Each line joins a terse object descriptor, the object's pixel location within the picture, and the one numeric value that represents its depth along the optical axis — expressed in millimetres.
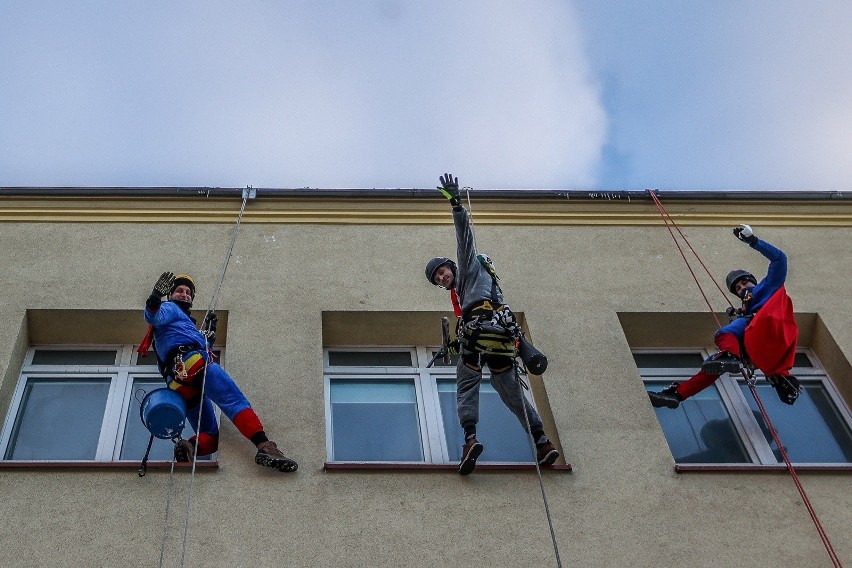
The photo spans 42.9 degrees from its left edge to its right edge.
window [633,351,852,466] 8031
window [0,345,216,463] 7559
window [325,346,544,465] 7812
